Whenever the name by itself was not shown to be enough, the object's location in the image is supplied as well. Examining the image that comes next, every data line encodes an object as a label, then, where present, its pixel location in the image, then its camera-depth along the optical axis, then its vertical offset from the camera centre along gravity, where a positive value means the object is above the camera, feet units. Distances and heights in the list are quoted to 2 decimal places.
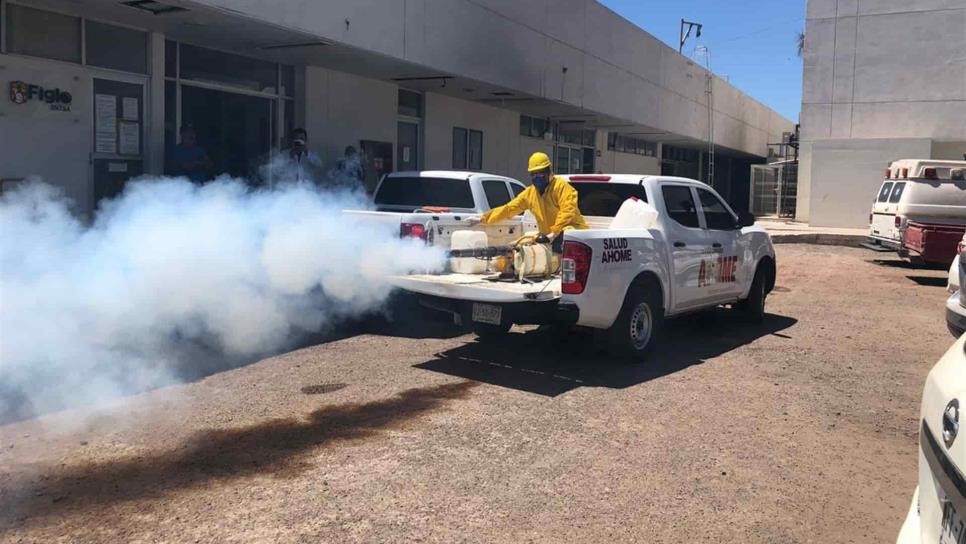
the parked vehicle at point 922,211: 49.11 +1.16
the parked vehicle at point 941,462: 7.80 -2.48
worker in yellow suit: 25.71 +0.50
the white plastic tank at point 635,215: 25.80 +0.10
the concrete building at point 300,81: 31.65 +7.27
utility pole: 106.01 +15.55
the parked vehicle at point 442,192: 34.45 +0.92
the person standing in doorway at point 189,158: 34.94 +2.12
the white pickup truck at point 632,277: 22.56 -1.95
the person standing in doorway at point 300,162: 39.37 +2.41
